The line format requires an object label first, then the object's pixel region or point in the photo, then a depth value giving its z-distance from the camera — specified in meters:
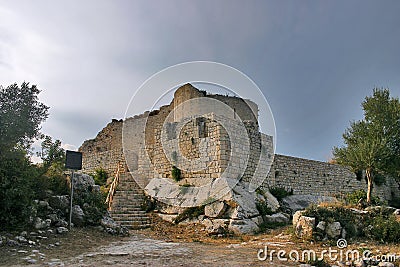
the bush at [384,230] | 8.33
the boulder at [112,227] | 9.38
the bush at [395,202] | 22.36
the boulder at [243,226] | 10.45
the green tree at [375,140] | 15.31
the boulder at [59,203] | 8.98
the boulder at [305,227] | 8.56
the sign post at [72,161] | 8.86
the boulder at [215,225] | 10.24
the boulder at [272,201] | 13.16
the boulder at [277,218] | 11.79
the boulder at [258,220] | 11.27
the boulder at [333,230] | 8.54
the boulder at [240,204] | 11.09
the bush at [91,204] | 9.47
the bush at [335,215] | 8.85
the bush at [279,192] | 15.46
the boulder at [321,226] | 8.57
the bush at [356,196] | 17.10
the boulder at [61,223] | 8.43
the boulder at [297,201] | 15.09
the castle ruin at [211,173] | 11.72
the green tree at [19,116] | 7.73
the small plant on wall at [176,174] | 14.12
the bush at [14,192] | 7.12
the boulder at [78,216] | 9.09
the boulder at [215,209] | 11.22
